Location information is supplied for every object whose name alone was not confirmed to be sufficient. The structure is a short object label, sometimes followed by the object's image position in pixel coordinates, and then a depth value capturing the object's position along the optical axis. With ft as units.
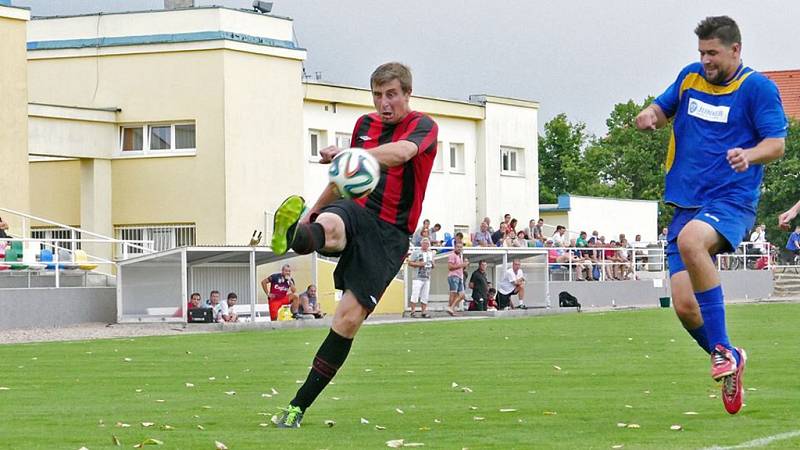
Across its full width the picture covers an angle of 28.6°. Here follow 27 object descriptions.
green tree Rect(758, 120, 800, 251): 268.62
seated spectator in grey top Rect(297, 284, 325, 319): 110.32
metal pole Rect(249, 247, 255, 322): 107.14
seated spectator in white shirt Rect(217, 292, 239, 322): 106.93
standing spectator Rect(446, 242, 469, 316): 124.98
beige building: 149.18
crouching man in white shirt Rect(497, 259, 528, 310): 131.34
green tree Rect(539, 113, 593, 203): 326.03
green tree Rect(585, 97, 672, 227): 324.39
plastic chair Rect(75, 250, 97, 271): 113.50
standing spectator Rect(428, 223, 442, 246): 140.18
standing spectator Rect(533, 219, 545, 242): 161.07
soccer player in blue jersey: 30.83
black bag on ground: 137.39
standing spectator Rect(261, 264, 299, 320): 107.86
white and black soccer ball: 29.07
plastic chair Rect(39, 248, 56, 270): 110.73
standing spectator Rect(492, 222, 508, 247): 147.43
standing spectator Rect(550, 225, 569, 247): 160.58
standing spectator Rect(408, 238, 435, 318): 124.57
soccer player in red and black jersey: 30.58
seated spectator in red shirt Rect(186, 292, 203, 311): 106.73
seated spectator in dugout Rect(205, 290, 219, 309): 106.52
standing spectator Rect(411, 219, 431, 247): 134.41
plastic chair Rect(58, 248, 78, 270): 111.34
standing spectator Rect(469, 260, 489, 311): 127.85
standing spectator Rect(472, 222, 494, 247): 144.25
